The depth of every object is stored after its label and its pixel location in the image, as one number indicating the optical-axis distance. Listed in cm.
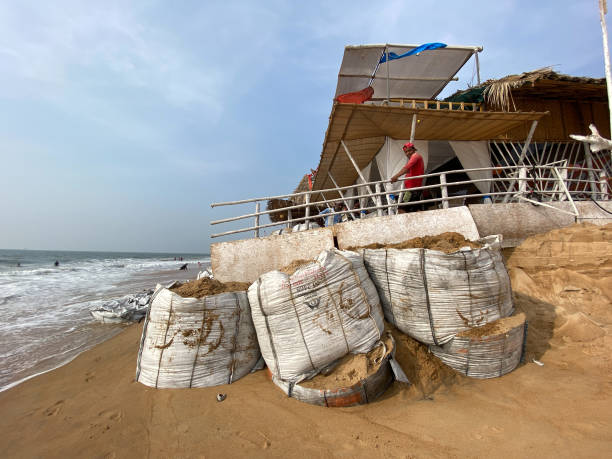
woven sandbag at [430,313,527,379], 240
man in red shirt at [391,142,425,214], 480
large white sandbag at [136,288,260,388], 254
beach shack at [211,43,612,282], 444
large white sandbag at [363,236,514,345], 251
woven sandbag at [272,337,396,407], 208
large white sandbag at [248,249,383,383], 227
